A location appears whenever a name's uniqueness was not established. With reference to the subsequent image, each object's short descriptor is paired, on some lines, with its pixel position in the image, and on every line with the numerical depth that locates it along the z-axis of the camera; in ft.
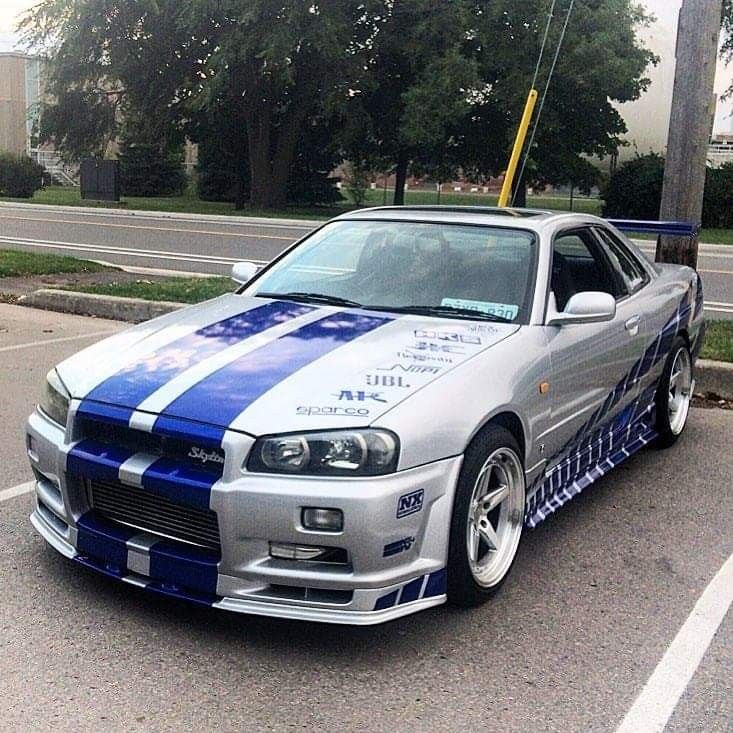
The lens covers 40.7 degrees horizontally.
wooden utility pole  25.70
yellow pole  24.22
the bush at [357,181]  124.16
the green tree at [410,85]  92.68
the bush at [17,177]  128.67
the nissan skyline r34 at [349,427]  10.67
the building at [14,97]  217.77
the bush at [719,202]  93.20
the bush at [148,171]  155.74
